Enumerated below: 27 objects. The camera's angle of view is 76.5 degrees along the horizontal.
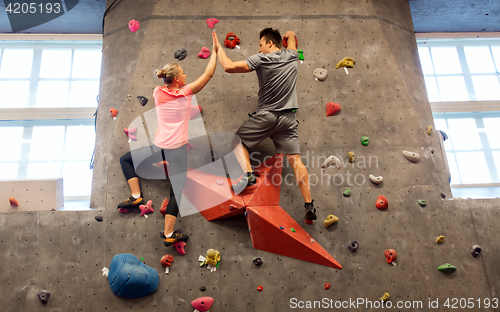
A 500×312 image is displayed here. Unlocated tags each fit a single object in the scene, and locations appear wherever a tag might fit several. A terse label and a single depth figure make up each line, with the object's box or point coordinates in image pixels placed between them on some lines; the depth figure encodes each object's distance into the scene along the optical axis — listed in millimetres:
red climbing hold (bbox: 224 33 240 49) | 3102
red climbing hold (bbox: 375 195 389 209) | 2805
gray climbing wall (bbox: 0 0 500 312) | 2541
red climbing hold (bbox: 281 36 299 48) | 3024
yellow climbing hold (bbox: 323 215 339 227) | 2725
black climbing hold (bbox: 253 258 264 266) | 2594
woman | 2469
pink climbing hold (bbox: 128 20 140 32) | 3158
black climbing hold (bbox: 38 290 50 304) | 2430
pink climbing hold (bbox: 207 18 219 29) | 3148
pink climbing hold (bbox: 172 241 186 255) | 2582
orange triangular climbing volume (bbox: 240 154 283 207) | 2561
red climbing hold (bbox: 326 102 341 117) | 3012
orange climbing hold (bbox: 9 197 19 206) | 2598
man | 2494
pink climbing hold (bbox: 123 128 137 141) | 2857
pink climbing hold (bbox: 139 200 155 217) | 2658
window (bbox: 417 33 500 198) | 3898
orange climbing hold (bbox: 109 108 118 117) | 2918
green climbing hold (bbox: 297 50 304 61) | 3141
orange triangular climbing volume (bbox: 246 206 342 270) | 2527
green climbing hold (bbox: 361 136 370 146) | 2972
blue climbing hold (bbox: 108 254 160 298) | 2391
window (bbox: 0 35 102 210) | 3504
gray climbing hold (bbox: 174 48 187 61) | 3037
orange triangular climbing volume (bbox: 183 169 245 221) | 2539
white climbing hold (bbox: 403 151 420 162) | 2963
